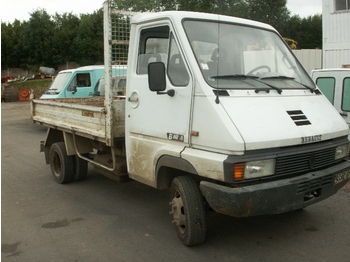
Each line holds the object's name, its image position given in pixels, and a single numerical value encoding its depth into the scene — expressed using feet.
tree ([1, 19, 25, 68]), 138.92
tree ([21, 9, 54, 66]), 135.23
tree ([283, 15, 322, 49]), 165.96
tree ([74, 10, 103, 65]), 133.18
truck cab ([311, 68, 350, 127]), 24.23
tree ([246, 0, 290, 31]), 142.57
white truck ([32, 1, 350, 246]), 12.37
